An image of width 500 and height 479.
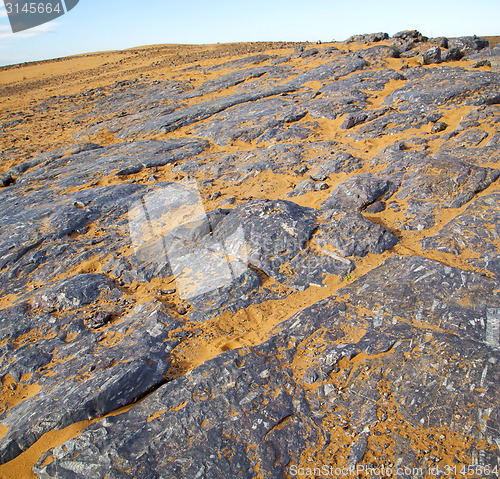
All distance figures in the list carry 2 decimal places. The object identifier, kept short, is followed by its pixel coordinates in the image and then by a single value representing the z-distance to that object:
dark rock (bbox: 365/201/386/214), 4.16
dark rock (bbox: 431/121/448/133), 5.56
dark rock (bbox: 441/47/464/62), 8.27
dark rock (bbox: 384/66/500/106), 6.19
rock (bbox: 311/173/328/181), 5.02
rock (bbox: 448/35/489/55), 8.96
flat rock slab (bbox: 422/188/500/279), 3.14
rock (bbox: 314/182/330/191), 4.78
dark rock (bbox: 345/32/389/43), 10.95
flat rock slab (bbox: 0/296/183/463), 2.30
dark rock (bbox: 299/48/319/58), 11.28
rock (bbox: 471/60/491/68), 7.52
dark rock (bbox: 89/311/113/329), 3.17
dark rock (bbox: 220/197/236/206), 4.80
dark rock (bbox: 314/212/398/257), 3.49
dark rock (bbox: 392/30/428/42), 10.22
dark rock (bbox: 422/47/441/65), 8.22
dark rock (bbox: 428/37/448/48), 9.38
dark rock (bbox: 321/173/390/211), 4.25
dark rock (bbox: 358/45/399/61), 9.22
